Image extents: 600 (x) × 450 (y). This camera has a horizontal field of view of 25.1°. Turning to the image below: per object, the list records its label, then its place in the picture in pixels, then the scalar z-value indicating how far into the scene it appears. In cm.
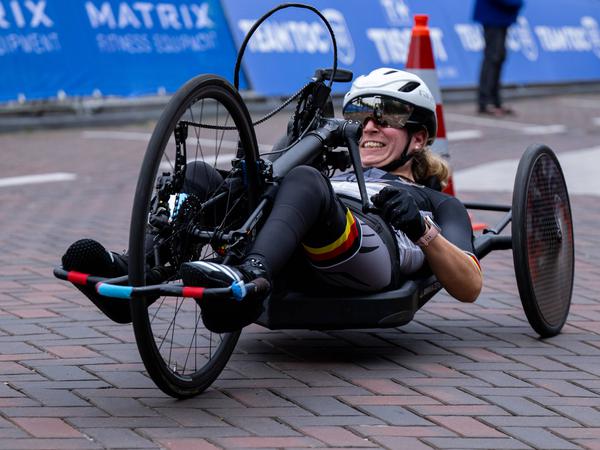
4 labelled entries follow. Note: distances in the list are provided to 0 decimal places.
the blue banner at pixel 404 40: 1386
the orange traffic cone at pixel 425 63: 706
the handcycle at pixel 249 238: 360
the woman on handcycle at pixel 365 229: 373
